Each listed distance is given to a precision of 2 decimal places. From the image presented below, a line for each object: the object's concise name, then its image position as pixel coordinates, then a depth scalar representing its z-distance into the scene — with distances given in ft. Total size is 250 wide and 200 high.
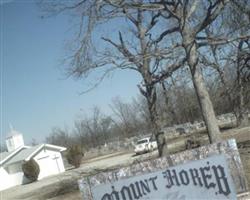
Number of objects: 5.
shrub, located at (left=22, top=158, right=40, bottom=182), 148.25
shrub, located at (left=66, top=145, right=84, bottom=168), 160.66
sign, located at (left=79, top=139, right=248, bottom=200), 20.86
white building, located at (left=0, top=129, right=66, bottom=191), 154.10
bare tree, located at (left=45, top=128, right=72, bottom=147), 368.66
